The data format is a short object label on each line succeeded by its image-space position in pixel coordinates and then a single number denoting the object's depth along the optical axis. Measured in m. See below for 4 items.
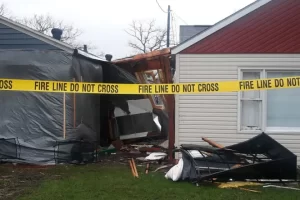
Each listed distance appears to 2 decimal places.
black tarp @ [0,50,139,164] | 10.42
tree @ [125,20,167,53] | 56.50
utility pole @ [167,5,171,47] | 31.75
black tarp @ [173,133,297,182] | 8.06
